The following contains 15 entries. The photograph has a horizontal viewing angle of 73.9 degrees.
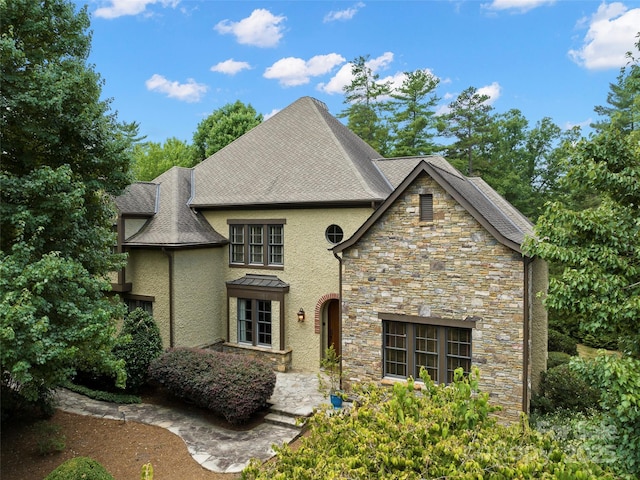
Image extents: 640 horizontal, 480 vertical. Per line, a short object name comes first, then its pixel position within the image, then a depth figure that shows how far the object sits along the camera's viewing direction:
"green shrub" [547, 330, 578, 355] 18.72
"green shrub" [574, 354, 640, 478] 5.98
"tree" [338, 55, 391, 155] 33.22
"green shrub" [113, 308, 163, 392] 12.17
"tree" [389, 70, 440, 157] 31.85
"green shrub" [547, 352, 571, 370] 15.30
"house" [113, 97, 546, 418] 10.49
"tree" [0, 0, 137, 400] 6.90
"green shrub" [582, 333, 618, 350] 19.84
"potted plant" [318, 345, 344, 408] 11.71
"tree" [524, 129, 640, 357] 6.82
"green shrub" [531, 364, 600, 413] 11.10
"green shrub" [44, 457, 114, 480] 6.65
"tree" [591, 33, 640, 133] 30.41
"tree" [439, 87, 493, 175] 33.06
